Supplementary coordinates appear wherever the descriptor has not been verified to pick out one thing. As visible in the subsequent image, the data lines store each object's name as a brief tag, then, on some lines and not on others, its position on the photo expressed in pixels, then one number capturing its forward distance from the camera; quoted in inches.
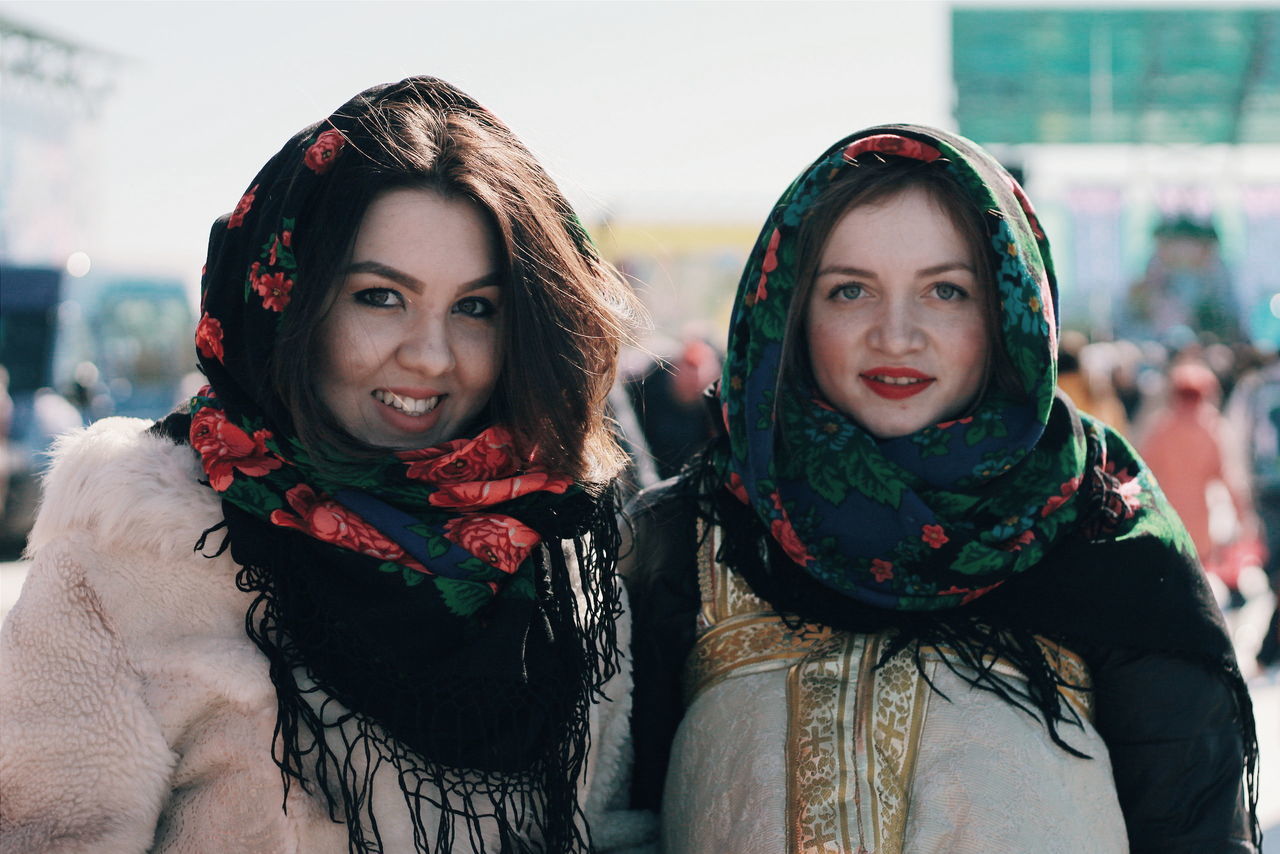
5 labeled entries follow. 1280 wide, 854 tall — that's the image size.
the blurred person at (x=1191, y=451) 271.0
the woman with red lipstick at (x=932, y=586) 80.4
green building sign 888.3
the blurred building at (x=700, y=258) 638.5
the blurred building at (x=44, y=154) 992.2
